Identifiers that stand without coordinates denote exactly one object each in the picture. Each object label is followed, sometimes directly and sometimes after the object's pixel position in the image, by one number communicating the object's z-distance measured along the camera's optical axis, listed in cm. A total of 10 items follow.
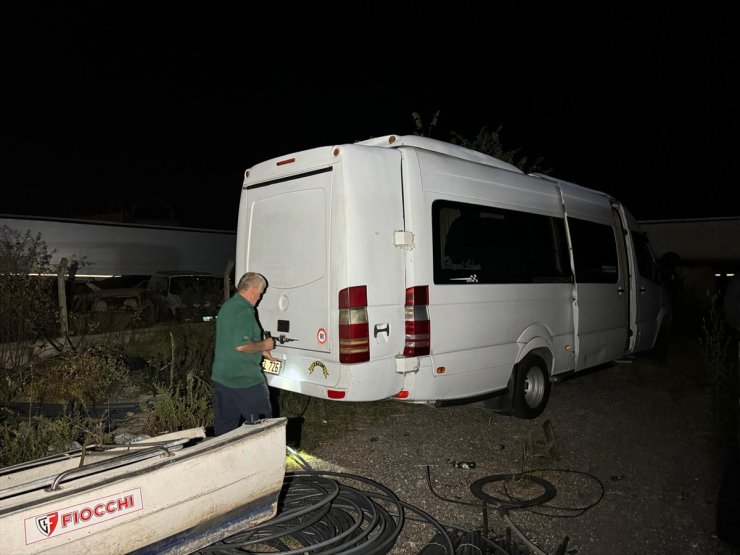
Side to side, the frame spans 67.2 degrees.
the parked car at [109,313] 822
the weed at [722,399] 566
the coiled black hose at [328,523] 346
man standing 439
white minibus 460
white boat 258
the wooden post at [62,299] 752
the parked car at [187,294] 1103
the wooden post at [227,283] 902
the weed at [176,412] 541
